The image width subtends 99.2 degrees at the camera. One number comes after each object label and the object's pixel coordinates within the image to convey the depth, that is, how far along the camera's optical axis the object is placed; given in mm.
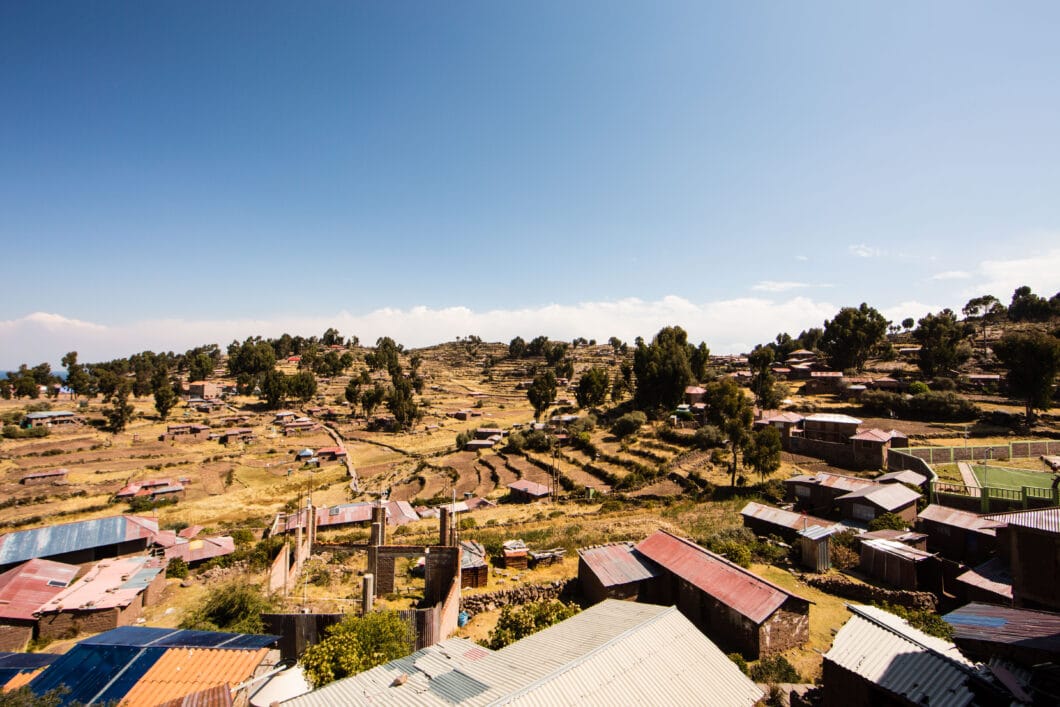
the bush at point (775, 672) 13977
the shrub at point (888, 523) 24812
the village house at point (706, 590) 15625
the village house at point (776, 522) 25406
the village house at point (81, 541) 25156
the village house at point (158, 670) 11133
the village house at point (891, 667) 10026
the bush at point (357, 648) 12172
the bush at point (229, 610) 16953
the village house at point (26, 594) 17562
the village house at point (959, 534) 20445
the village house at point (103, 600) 18312
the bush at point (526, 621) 14609
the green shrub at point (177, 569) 24188
